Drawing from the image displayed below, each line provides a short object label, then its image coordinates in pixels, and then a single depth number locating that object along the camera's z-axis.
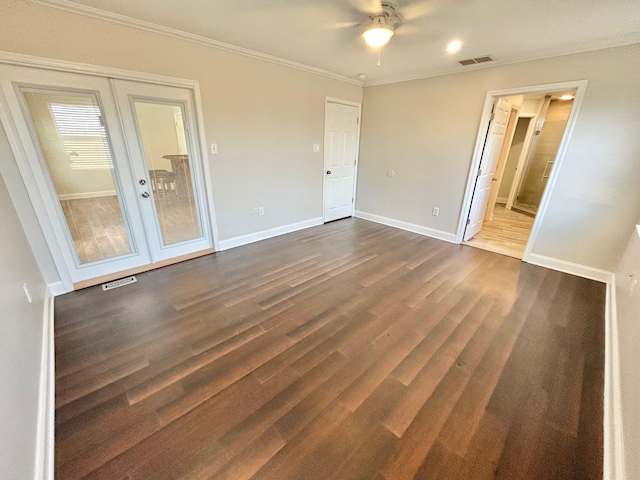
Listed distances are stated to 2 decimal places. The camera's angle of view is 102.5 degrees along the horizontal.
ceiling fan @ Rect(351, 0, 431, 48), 2.02
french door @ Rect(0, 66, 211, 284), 2.25
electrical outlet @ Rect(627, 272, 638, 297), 2.02
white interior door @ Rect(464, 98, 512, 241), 3.74
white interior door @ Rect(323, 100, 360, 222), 4.52
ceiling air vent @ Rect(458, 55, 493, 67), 3.15
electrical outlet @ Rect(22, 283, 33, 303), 1.81
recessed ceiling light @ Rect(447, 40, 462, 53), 2.70
